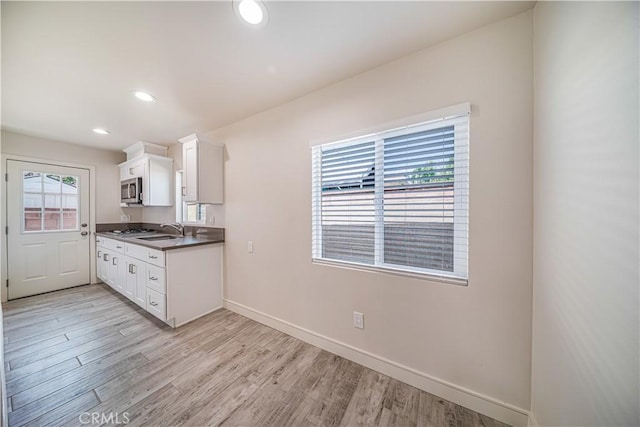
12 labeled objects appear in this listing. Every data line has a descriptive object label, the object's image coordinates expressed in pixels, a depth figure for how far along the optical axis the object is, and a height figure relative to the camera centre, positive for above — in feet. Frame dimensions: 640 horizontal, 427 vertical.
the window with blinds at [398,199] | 4.66 +0.32
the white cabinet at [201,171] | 8.39 +1.62
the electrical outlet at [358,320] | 5.73 -2.93
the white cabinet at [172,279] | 7.47 -2.64
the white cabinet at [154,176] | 10.83 +1.79
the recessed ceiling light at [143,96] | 6.57 +3.64
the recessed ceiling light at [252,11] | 3.78 +3.69
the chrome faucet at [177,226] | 10.75 -0.77
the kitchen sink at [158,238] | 10.08 -1.31
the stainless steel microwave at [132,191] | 11.09 +1.07
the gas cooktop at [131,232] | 11.21 -1.19
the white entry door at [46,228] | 9.90 -0.86
